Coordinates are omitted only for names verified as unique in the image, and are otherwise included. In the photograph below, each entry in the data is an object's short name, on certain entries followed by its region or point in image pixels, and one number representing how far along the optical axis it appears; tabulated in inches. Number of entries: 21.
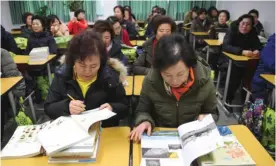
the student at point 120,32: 144.5
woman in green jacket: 45.9
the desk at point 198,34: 220.1
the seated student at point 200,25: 237.9
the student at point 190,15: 276.8
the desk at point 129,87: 78.9
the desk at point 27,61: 117.4
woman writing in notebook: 50.1
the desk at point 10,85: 80.2
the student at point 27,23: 200.8
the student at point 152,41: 101.9
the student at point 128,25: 209.3
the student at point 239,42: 132.5
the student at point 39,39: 143.2
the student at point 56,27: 189.0
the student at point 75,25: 217.3
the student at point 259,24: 195.8
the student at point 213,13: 275.3
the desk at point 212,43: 159.5
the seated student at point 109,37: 98.9
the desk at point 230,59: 121.3
